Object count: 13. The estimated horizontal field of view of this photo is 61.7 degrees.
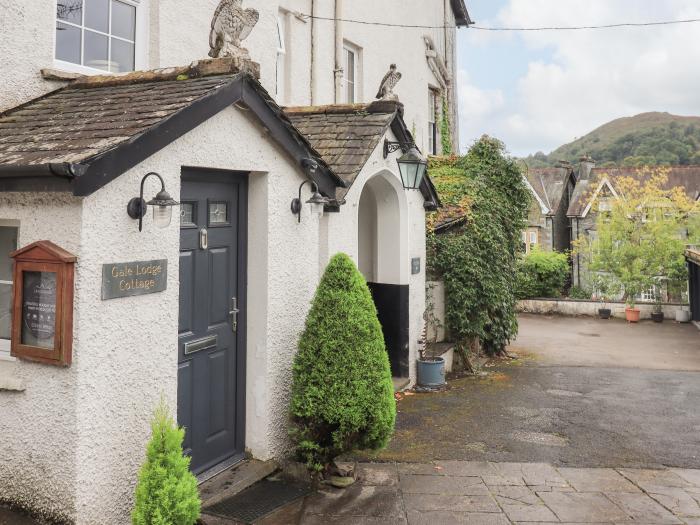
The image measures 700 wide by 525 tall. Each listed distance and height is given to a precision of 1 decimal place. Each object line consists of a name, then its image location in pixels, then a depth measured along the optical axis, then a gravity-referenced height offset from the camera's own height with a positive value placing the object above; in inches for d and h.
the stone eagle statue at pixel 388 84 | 343.0 +115.3
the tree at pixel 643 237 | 1040.2 +80.9
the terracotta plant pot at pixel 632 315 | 919.5 -54.4
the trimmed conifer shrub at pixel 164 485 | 144.6 -51.5
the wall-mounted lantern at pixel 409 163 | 336.5 +68.1
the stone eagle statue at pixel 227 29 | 224.1 +96.6
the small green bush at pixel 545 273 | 1183.6 +15.2
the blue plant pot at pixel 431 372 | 393.4 -62.0
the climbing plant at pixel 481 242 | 469.7 +31.8
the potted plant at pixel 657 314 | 915.4 -52.4
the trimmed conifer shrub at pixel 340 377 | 209.9 -35.3
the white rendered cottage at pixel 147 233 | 153.5 +15.2
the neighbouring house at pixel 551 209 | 1541.6 +188.2
